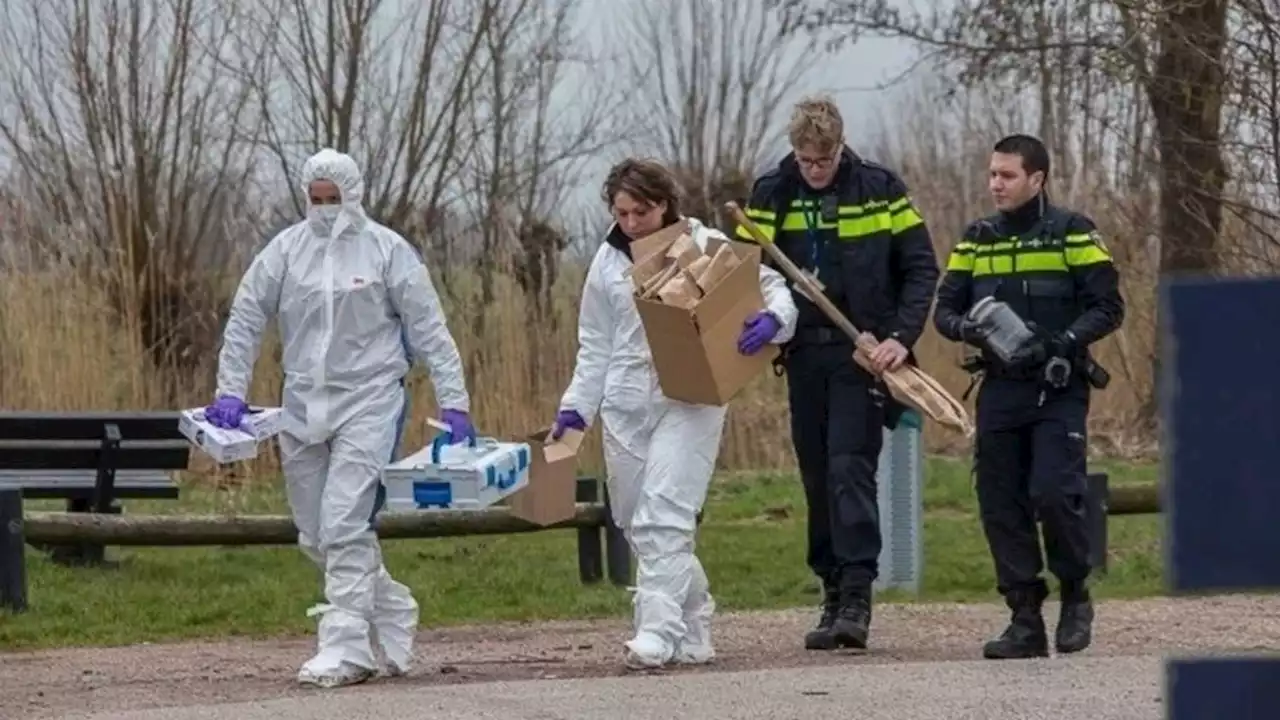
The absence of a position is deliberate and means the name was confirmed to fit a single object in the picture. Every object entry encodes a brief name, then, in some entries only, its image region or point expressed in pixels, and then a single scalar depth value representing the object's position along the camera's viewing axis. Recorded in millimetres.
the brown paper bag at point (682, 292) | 16156
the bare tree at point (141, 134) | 39531
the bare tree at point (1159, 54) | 32281
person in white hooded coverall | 16437
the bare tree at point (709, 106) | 58719
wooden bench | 25031
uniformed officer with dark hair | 16666
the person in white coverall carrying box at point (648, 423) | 16656
